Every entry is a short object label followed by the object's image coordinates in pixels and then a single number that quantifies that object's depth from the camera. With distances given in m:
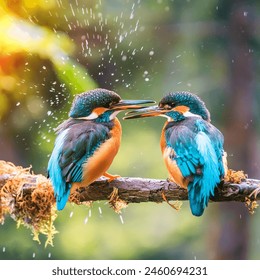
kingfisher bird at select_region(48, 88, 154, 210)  4.35
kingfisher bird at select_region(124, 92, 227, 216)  4.23
